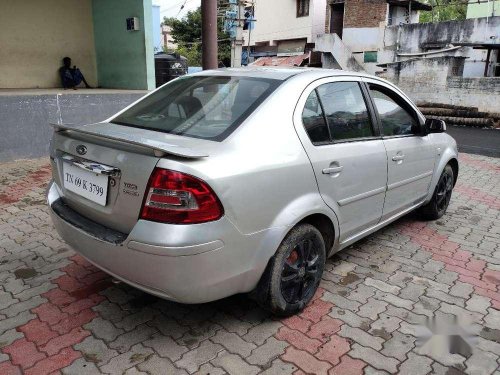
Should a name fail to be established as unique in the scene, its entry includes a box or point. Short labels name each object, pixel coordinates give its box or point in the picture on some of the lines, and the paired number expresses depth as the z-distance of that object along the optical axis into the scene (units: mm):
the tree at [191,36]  37500
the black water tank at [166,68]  9734
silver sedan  2131
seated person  9055
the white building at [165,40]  54406
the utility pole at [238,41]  19672
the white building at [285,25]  30047
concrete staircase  23781
